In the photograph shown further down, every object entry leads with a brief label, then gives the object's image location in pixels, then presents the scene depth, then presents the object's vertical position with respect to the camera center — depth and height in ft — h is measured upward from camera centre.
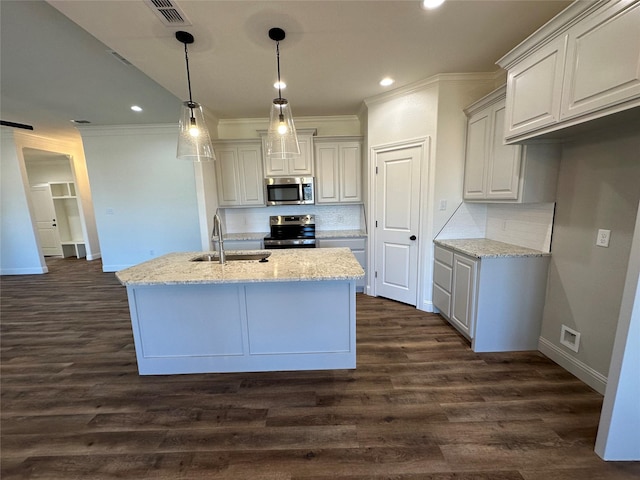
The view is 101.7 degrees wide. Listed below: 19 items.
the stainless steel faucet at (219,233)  7.17 -0.86
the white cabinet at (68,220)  22.62 -1.35
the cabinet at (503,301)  7.50 -3.07
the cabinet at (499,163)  7.04 +0.93
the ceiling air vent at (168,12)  5.37 +4.10
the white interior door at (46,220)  22.15 -1.24
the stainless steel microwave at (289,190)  13.29 +0.49
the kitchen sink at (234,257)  8.16 -1.76
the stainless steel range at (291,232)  12.98 -1.69
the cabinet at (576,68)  4.18 +2.39
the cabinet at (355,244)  12.89 -2.22
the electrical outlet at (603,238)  5.89 -1.02
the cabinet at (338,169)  13.17 +1.51
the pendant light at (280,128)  6.56 +1.81
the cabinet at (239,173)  13.32 +1.44
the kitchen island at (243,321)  6.79 -3.16
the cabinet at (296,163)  13.12 +1.85
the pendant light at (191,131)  6.52 +1.77
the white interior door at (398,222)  10.41 -1.02
